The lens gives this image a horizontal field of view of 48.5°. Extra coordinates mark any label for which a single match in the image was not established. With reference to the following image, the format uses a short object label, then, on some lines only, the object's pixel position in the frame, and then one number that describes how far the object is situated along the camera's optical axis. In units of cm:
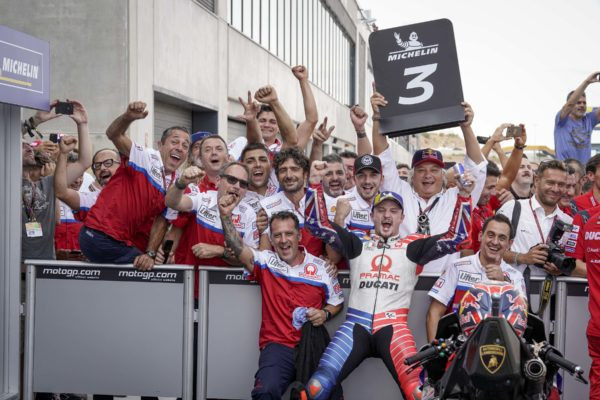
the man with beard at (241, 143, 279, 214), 601
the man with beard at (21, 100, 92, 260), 609
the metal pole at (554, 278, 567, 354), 527
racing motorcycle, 307
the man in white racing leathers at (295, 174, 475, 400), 484
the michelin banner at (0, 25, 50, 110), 443
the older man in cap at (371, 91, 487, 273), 575
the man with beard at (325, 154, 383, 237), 585
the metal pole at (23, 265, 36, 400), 554
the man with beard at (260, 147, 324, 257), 569
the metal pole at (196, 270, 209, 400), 543
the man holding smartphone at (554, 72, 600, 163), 867
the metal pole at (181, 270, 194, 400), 542
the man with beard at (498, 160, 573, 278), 579
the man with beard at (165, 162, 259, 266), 542
